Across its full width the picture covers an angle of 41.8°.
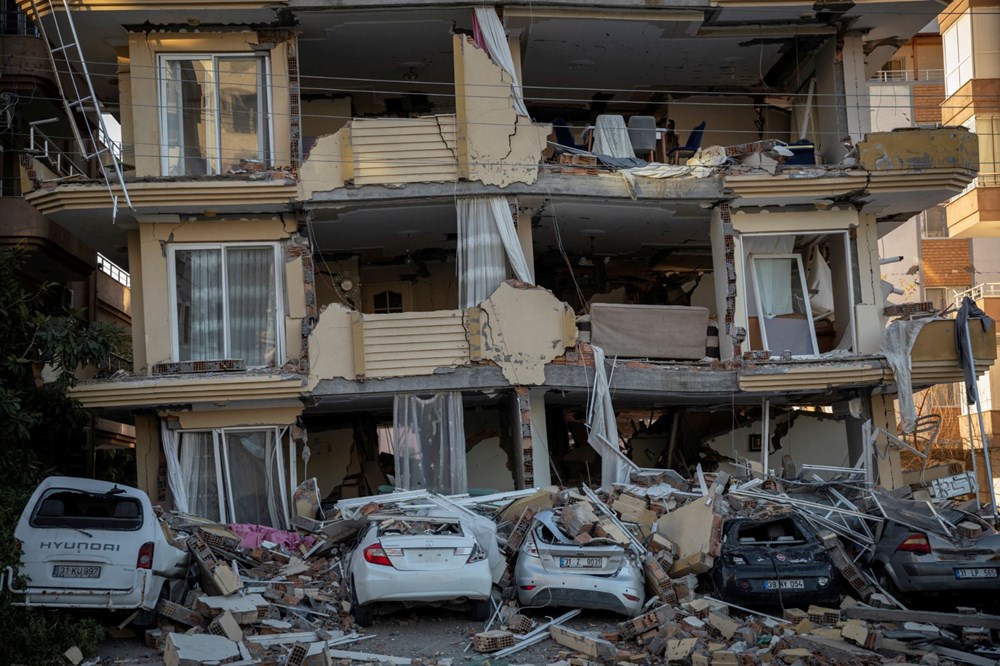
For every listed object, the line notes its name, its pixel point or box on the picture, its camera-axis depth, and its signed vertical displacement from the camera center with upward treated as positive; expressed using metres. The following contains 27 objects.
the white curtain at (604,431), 21.81 -1.10
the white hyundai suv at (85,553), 14.70 -1.88
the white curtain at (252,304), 22.91 +1.36
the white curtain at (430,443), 22.20 -1.18
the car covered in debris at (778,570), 16.41 -2.67
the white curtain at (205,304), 22.88 +1.38
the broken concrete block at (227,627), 15.05 -2.84
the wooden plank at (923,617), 15.39 -3.20
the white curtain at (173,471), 21.88 -1.47
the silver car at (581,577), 15.95 -2.57
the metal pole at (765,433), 23.58 -1.34
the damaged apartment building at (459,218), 22.45 +2.79
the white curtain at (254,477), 22.09 -1.64
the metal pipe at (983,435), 20.38 -1.37
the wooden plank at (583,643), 14.69 -3.16
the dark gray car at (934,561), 16.36 -2.66
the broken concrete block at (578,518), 16.77 -1.98
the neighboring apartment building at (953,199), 37.62 +4.49
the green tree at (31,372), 18.98 +0.29
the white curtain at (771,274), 24.25 +1.58
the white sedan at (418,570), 15.50 -2.34
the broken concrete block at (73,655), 14.55 -2.96
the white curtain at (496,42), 22.94 +5.78
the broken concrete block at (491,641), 15.00 -3.11
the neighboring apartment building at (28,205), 25.02 +3.67
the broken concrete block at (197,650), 13.97 -2.91
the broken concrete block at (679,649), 14.52 -3.18
